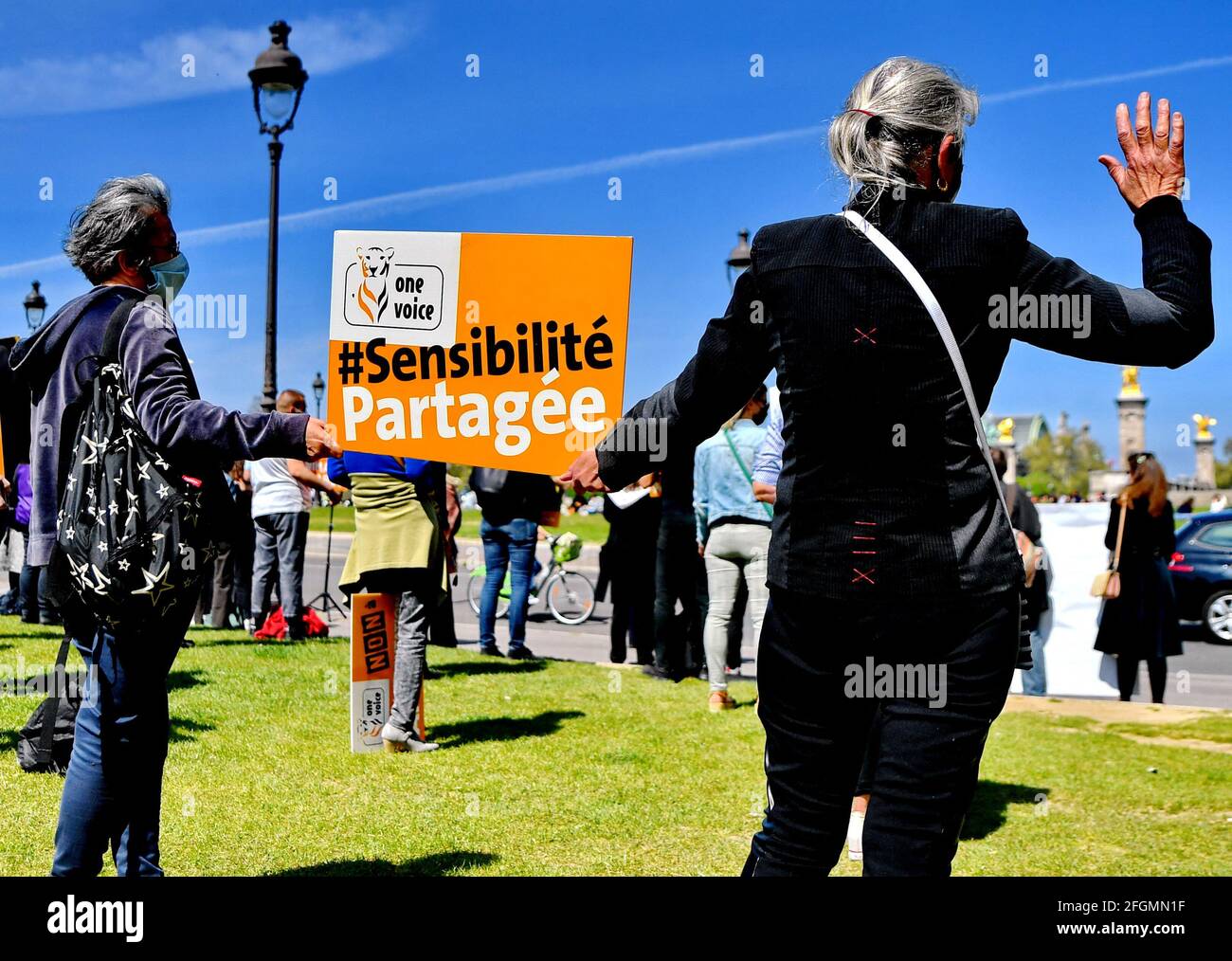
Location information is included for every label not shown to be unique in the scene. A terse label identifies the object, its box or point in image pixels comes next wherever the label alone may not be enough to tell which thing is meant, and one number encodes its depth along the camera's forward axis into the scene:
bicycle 15.50
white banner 9.58
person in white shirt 10.05
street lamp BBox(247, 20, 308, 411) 11.61
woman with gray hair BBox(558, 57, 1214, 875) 2.23
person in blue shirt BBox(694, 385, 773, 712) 7.47
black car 15.17
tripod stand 12.62
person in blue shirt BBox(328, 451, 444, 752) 5.89
